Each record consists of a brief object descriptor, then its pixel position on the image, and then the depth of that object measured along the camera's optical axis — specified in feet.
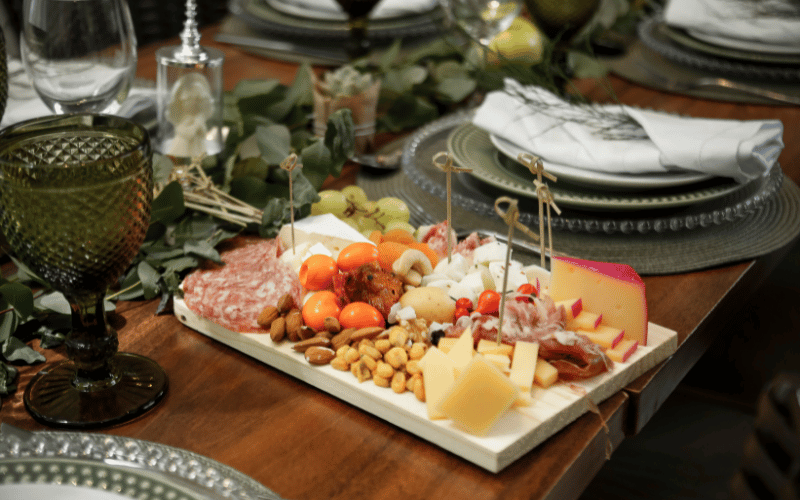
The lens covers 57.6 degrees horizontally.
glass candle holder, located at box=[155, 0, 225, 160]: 3.36
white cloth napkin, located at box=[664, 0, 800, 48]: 4.82
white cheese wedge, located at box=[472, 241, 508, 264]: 2.57
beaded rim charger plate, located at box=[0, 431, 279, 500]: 1.57
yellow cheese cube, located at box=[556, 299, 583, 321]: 2.25
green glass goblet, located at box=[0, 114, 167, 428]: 1.86
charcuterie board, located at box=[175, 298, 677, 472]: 1.87
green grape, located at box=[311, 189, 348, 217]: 3.05
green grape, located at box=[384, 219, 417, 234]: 2.79
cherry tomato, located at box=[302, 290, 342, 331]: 2.31
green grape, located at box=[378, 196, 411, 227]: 2.98
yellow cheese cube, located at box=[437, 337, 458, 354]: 2.13
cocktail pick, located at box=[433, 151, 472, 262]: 2.50
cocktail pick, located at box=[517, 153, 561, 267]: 2.45
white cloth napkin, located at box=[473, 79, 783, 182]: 2.92
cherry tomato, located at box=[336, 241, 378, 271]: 2.49
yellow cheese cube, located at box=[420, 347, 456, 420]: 1.93
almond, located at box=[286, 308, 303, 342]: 2.28
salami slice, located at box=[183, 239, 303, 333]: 2.36
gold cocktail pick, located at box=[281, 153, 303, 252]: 2.60
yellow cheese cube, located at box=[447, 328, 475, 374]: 1.97
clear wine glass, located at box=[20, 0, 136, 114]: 3.00
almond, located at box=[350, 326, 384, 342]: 2.20
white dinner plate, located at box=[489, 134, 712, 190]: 2.97
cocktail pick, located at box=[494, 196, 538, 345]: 1.92
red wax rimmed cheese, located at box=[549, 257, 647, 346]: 2.23
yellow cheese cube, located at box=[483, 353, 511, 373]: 2.04
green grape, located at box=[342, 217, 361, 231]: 2.95
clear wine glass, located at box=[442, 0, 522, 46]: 4.63
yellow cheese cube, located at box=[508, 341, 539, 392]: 2.00
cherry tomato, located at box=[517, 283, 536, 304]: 2.33
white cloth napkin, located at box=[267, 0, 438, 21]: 5.33
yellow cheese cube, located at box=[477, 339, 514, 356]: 2.10
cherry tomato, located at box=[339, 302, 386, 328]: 2.27
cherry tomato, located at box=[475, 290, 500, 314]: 2.28
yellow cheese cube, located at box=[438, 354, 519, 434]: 1.86
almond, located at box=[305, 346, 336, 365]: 2.14
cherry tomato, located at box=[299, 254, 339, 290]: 2.44
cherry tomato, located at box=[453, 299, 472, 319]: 2.30
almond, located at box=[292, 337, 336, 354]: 2.20
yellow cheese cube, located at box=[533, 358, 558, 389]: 2.04
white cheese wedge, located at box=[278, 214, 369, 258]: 2.70
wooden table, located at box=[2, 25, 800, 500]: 1.83
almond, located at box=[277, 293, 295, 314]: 2.38
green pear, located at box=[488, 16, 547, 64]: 4.87
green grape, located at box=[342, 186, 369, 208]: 3.12
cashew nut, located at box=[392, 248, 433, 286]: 2.40
